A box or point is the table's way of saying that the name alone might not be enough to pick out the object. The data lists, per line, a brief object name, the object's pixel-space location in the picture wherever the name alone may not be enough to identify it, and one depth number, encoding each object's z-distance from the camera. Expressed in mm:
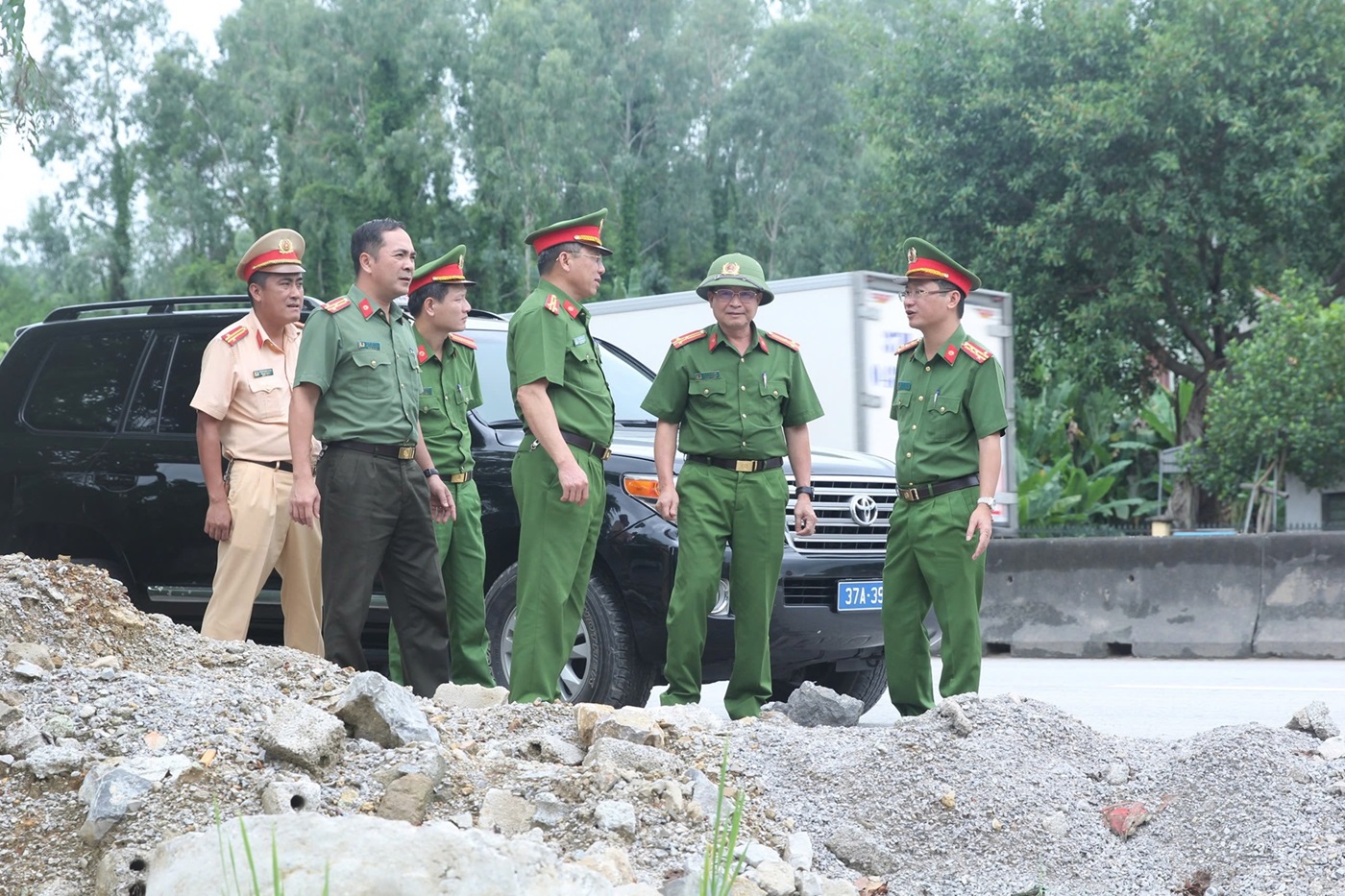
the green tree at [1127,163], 21125
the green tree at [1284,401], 19547
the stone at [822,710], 6254
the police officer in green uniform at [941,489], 6402
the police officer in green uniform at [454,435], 6824
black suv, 6984
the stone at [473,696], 5590
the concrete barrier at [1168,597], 11719
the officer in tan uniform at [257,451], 6535
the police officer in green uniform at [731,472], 6555
